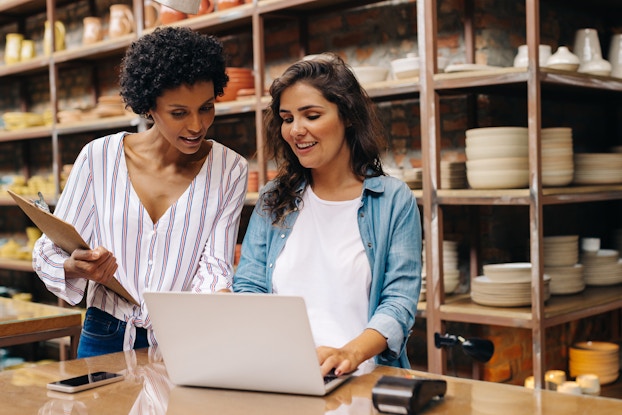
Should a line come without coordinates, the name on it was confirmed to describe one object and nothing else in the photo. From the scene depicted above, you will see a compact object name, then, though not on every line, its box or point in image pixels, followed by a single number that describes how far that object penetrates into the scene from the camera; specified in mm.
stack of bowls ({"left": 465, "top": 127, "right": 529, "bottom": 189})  2881
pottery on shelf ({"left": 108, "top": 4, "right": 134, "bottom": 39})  4363
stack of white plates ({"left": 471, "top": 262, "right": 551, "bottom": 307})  2914
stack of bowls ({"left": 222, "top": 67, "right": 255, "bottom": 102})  3705
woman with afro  1898
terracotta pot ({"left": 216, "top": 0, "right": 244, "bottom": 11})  3715
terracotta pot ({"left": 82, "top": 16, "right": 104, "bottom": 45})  4637
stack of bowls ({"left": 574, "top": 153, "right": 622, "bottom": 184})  3166
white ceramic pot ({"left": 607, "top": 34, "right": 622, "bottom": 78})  3326
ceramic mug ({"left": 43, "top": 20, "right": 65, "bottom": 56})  4812
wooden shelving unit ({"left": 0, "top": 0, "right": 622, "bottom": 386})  2768
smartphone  1446
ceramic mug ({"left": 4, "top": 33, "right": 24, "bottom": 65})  5227
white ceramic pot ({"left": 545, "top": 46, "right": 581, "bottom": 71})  2953
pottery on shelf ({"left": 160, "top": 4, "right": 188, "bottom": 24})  3936
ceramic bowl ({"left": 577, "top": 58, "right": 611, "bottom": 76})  3139
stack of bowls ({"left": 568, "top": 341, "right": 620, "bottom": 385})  3311
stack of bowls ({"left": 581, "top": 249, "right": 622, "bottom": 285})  3393
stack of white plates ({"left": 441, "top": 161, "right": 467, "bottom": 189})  3027
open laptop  1294
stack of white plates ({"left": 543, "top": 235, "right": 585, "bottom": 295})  3174
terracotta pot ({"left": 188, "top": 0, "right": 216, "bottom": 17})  3803
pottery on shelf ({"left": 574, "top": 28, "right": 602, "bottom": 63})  3216
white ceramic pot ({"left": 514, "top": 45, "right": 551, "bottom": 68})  2953
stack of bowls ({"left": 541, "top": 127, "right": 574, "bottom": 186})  2928
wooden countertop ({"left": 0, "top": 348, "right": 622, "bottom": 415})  1269
